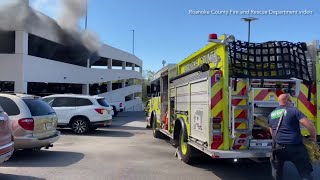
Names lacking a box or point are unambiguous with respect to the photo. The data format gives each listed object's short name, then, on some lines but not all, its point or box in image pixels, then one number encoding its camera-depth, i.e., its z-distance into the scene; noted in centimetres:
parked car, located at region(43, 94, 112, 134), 983
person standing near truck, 352
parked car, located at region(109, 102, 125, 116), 2054
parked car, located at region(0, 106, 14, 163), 396
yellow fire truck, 428
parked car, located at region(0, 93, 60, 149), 555
